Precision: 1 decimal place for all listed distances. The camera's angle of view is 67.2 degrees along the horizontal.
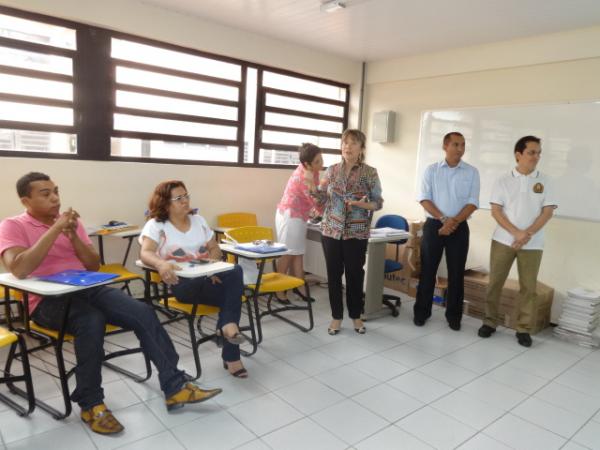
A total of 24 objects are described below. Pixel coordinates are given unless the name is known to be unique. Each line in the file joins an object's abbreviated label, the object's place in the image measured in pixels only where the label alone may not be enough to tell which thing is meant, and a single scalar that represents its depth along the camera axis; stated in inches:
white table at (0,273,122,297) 79.5
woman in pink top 161.5
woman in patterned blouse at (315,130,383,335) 134.4
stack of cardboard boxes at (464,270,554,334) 155.1
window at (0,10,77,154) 135.2
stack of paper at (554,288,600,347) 143.9
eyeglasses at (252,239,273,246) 127.1
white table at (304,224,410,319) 154.8
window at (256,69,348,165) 200.4
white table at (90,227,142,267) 140.7
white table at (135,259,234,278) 96.6
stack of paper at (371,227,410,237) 158.1
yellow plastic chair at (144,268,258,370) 104.9
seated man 86.3
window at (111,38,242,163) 159.3
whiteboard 155.6
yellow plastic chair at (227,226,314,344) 126.0
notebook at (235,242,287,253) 120.9
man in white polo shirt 136.9
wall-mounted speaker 216.0
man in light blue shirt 145.6
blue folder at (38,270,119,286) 84.0
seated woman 104.7
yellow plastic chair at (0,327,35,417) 79.4
